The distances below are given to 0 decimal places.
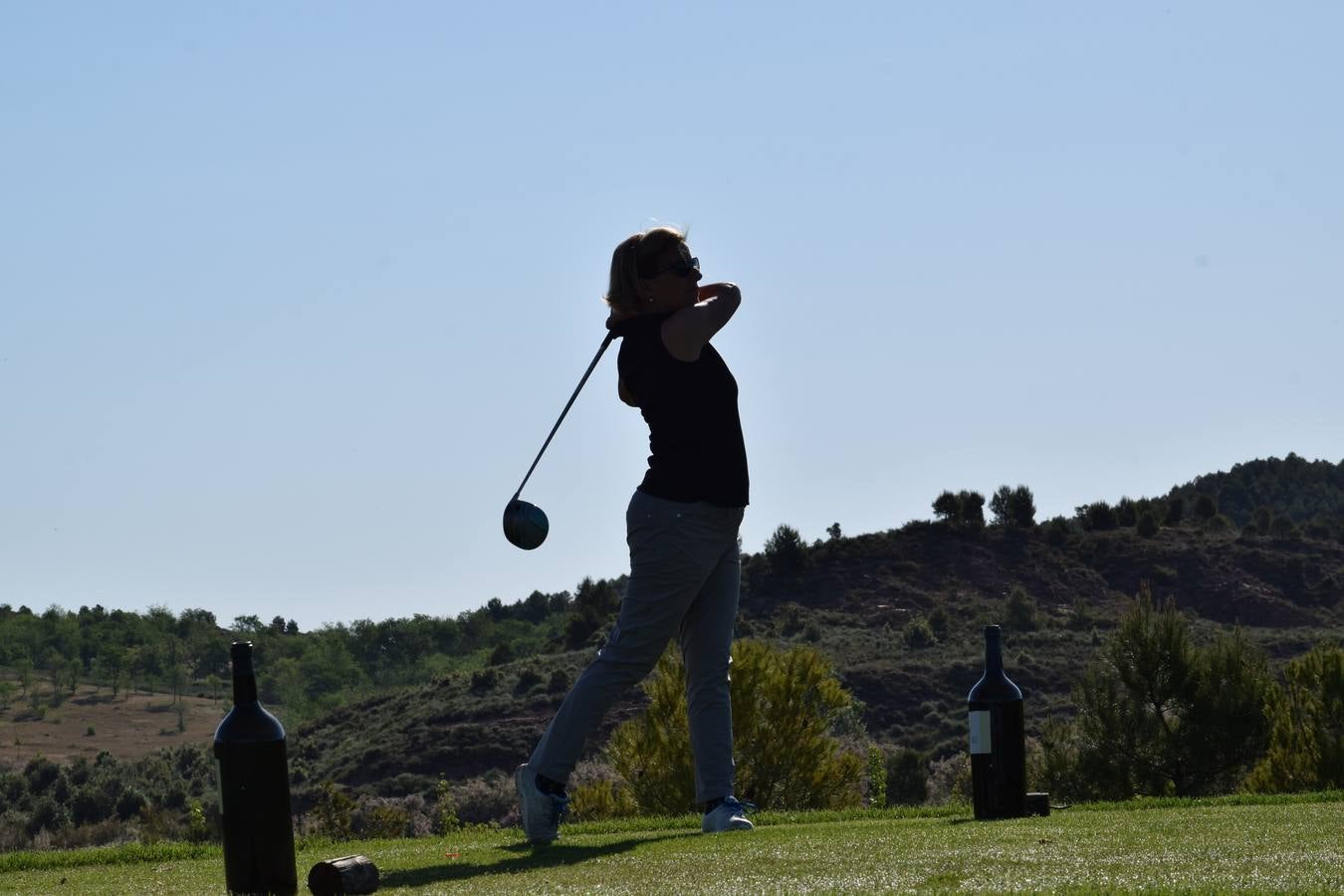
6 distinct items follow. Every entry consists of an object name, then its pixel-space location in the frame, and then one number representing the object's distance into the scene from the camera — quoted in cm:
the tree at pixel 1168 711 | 2228
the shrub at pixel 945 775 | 3153
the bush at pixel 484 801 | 3166
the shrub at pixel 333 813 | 1884
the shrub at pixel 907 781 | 3161
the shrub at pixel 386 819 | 2238
